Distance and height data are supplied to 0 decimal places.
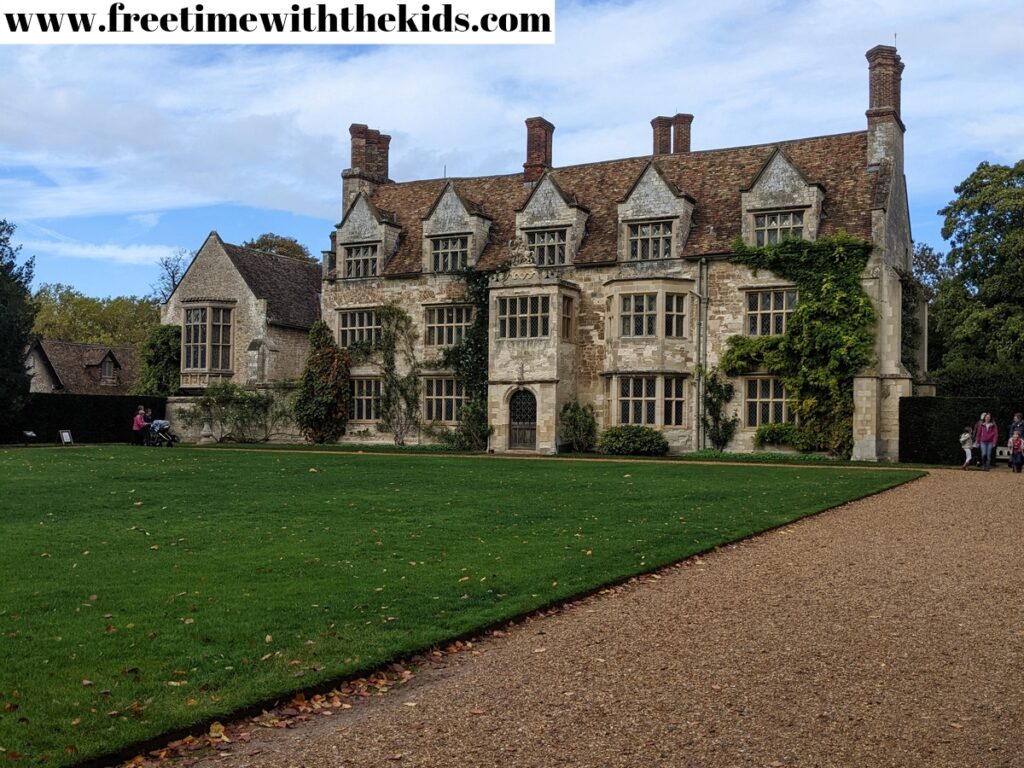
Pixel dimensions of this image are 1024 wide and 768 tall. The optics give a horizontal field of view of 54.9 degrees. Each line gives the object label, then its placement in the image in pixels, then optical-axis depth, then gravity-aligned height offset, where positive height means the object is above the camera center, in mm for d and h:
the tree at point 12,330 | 33562 +2353
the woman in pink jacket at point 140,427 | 33531 -978
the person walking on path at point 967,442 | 26414 -949
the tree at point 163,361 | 41344 +1592
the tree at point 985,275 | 37000 +5254
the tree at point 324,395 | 37312 +215
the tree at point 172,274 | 66312 +8467
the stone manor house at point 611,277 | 31438 +4444
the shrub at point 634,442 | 31828 -1226
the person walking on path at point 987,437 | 25812 -783
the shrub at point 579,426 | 33438 -770
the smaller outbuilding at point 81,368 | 55062 +1716
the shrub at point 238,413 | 38906 -524
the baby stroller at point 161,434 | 34375 -1231
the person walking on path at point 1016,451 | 24859 -1094
